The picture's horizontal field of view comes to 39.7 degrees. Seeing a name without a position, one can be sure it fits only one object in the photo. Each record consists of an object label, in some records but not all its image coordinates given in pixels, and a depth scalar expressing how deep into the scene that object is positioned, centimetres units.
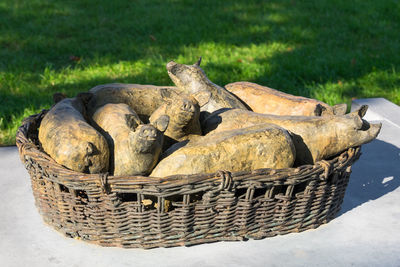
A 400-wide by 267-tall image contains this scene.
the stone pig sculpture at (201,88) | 315
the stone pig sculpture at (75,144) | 242
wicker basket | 227
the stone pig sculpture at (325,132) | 271
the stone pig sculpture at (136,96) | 310
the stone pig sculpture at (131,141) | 235
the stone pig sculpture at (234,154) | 245
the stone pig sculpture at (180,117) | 262
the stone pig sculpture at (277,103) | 313
